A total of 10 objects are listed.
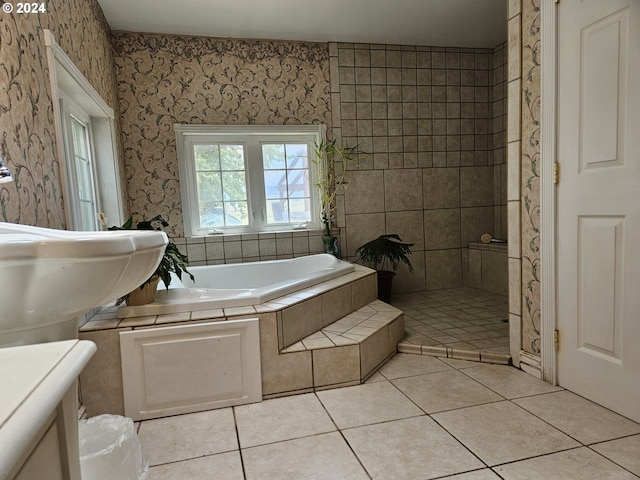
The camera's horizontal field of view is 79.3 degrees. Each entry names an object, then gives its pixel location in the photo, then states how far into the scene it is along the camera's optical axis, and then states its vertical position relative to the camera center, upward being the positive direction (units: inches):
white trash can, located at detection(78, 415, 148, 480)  45.3 -28.0
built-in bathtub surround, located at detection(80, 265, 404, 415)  69.1 -27.9
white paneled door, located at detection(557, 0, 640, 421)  59.7 -1.2
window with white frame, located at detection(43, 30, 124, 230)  70.9 +18.4
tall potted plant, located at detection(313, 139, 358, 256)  140.9 +11.7
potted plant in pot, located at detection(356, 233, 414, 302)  131.1 -17.7
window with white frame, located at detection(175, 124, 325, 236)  133.9 +12.2
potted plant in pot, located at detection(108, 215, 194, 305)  75.7 -12.2
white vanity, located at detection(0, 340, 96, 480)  12.7 -6.9
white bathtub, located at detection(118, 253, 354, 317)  76.0 -18.1
